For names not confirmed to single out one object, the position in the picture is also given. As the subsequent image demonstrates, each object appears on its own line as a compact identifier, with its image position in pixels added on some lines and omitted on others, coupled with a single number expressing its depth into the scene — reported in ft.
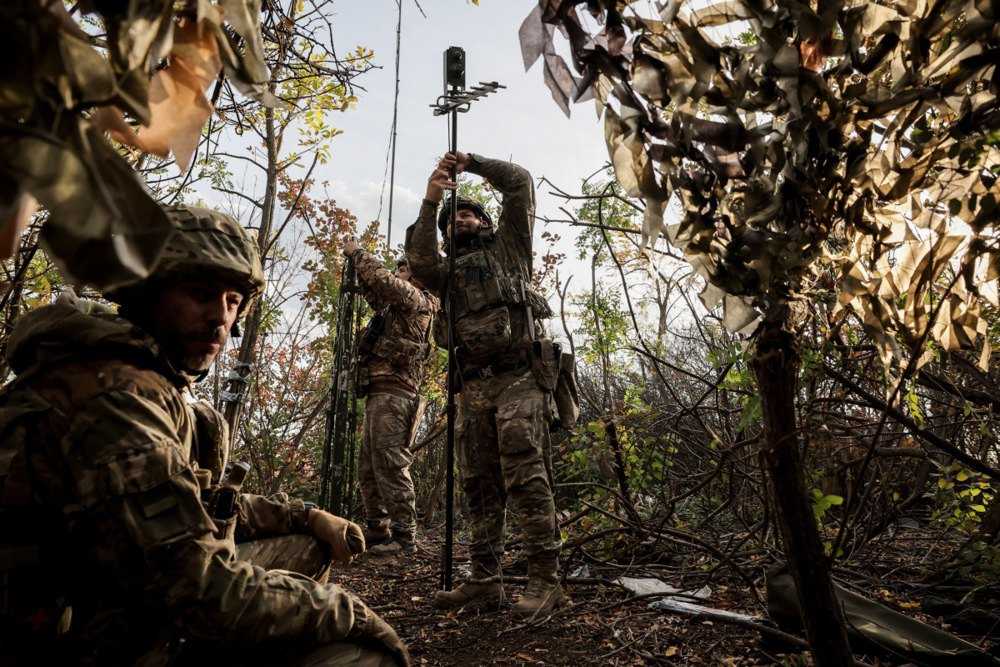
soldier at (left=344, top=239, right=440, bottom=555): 16.89
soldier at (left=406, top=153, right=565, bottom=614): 10.76
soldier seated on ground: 3.79
